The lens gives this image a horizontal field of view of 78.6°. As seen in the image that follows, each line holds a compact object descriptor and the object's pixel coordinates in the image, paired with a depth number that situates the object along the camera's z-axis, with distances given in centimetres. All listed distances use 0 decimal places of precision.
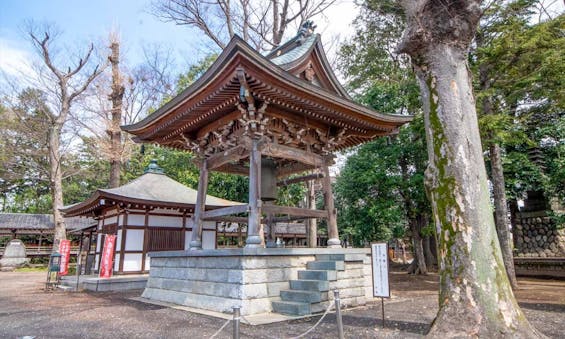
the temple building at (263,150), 607
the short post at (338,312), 372
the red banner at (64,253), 1233
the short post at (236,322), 298
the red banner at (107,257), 1102
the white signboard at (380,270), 514
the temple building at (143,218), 1257
